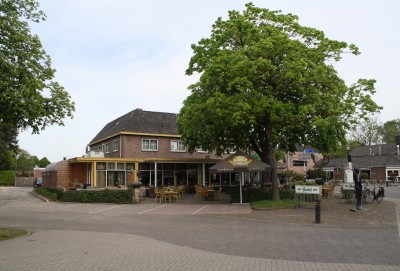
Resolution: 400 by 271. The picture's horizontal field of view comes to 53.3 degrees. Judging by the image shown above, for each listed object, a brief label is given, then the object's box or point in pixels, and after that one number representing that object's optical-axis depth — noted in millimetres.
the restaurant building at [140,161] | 31041
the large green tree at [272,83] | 19297
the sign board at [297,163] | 71225
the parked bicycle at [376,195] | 20906
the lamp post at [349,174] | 27281
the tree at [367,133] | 71069
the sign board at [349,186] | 22219
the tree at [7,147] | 60234
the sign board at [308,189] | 19641
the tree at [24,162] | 90125
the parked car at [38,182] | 49884
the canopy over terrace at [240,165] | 21578
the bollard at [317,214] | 14625
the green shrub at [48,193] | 27591
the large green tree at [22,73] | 13755
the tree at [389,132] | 79562
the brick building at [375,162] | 54812
